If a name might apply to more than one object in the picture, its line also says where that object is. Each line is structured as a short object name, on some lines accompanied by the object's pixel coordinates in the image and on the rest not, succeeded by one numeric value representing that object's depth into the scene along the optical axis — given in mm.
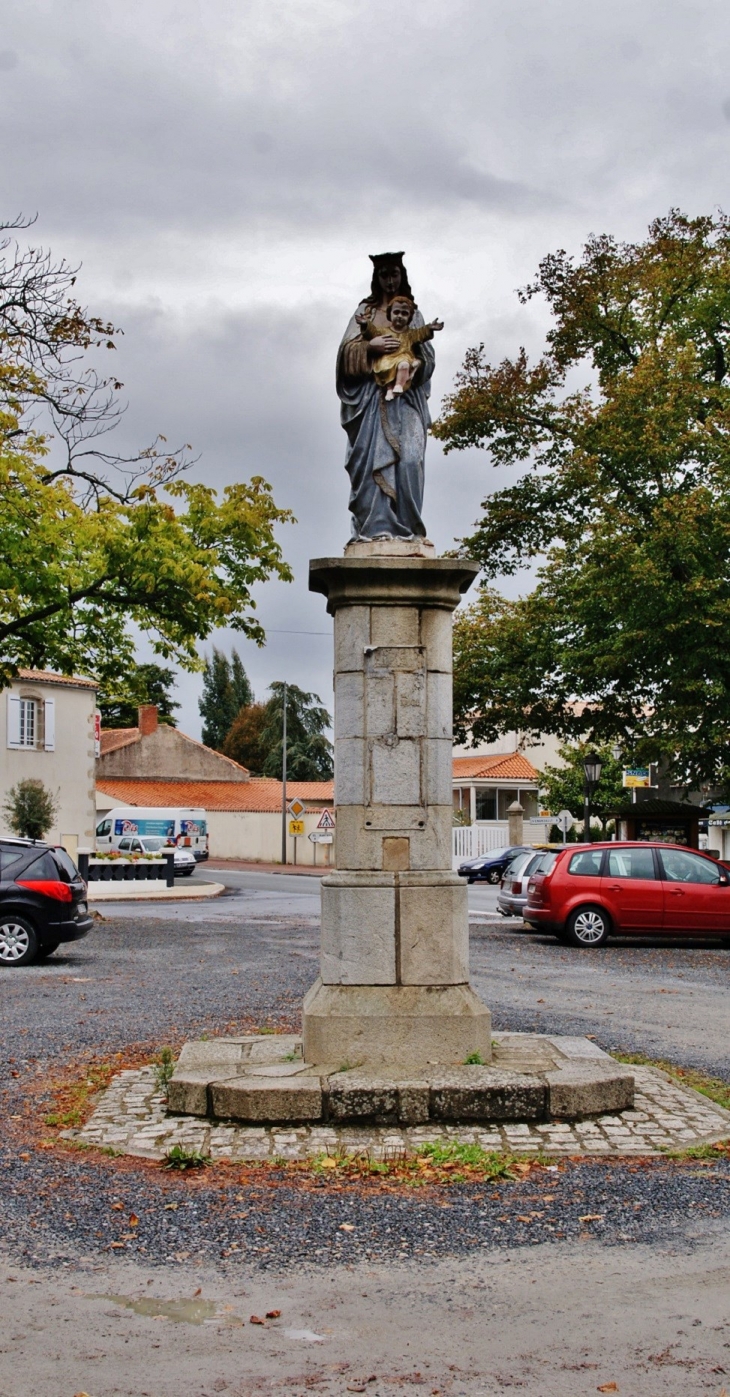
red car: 18516
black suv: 15961
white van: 45906
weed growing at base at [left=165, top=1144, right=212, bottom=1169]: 6266
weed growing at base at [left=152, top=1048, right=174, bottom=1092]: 7766
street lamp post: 26688
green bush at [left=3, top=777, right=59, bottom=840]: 33081
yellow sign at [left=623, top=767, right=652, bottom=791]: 26000
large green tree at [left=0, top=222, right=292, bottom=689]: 17953
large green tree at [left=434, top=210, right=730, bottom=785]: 22484
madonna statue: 8266
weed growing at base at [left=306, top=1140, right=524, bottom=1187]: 6121
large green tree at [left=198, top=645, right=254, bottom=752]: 92062
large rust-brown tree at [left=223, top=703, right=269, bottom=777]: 84312
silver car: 21344
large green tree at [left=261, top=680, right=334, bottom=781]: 74438
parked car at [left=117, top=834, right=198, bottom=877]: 42969
